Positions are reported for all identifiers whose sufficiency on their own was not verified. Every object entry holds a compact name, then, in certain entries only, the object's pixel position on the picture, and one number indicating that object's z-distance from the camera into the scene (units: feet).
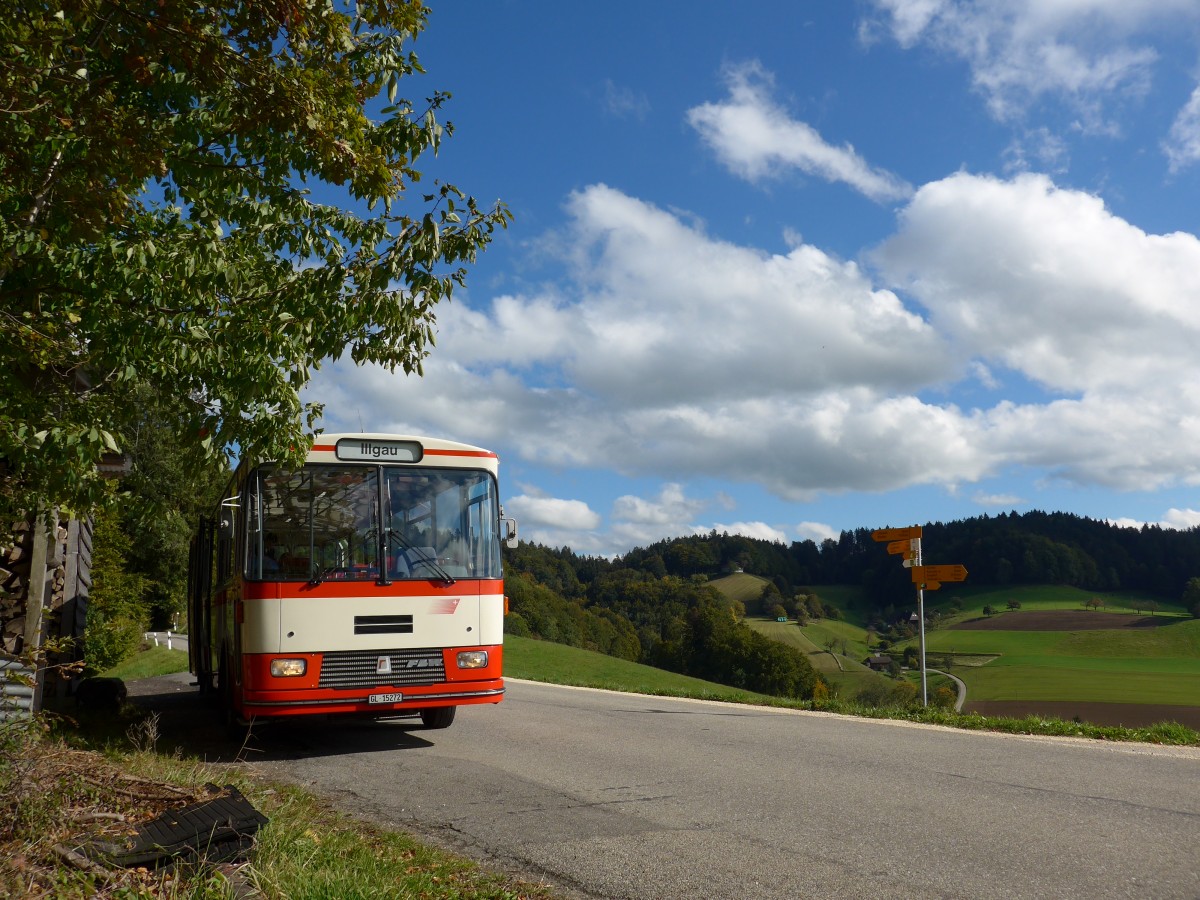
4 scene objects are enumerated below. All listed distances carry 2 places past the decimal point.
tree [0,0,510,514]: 18.44
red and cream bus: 30.35
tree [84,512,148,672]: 94.84
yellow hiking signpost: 46.68
